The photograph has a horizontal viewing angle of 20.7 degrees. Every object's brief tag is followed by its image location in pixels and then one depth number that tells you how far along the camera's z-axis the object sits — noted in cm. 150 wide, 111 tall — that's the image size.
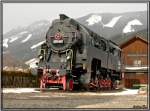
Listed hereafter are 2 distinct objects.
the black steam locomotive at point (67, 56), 2398
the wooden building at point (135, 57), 5397
